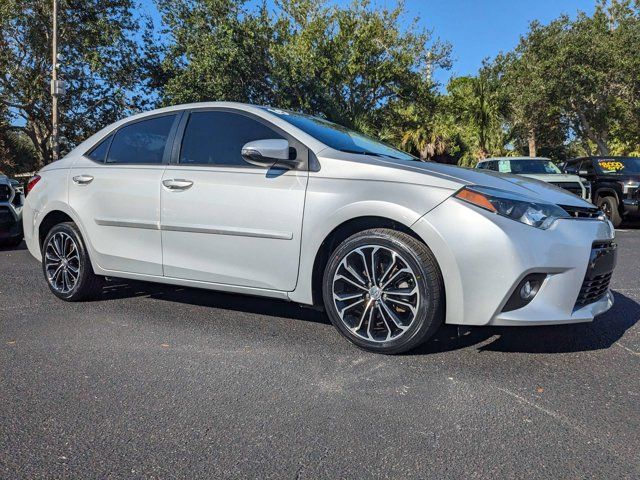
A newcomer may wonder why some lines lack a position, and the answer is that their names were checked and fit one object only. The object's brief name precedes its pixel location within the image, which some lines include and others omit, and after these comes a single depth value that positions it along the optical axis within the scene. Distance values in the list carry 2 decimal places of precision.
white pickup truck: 11.52
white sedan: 2.96
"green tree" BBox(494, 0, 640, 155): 25.61
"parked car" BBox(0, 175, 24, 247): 7.80
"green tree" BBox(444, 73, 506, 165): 29.19
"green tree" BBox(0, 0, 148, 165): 22.34
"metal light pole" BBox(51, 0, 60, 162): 19.34
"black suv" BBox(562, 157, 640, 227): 11.58
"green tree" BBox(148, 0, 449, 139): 19.95
